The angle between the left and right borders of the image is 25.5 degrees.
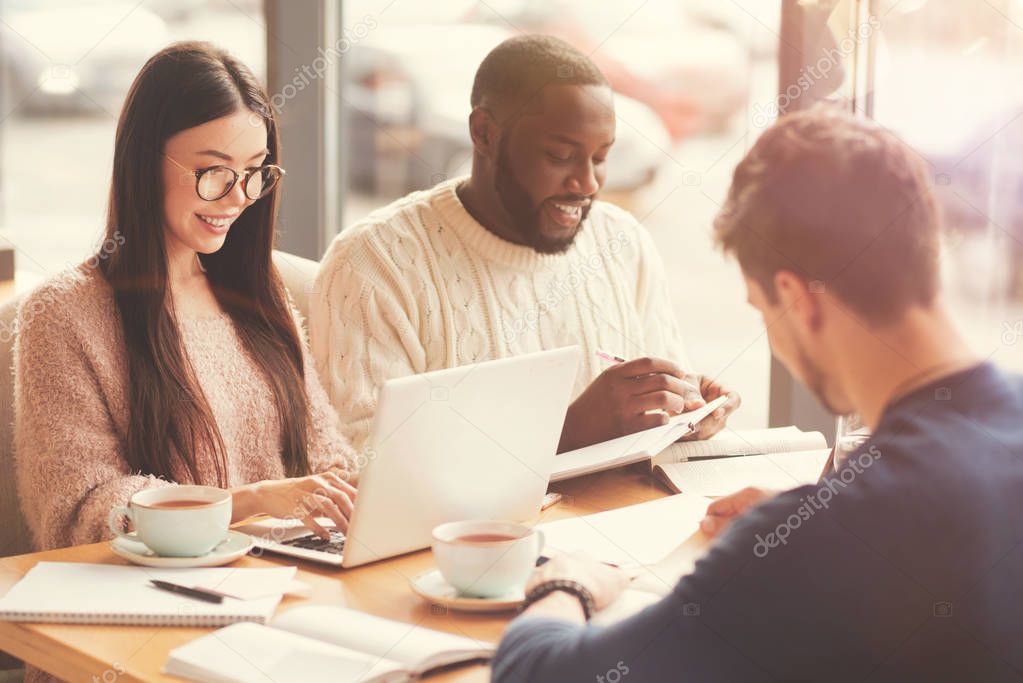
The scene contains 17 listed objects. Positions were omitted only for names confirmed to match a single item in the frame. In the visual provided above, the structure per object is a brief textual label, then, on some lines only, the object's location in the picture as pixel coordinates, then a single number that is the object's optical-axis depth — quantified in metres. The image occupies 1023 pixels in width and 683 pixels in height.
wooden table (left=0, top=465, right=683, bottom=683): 2.01
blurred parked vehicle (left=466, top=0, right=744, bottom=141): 4.35
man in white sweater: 2.92
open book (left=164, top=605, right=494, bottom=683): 1.96
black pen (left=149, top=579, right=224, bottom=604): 2.11
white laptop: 2.16
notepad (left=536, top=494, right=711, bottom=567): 2.24
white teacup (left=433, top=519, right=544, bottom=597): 2.09
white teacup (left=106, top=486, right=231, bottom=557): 2.20
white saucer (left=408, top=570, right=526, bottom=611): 2.09
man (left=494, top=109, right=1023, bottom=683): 1.75
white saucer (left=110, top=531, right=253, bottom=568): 2.20
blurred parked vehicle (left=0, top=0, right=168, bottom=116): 4.23
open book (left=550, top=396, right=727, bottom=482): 2.49
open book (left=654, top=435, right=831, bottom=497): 2.51
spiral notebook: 2.08
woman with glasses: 2.39
